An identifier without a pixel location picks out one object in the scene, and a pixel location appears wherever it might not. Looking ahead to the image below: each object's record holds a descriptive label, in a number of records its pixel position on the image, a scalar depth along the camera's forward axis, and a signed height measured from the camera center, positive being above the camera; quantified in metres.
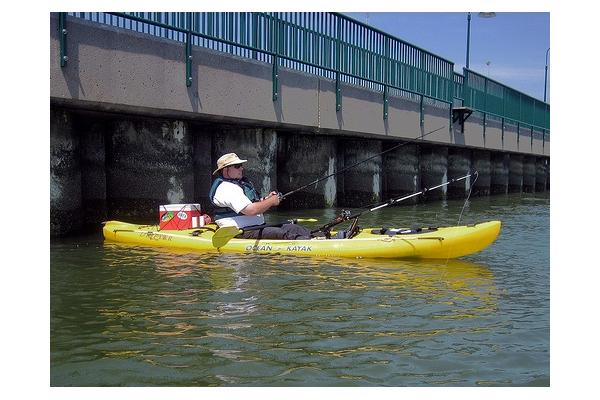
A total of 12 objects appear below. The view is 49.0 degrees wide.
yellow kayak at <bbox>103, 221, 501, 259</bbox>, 8.12 -0.76
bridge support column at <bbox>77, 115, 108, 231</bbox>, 11.17 +0.25
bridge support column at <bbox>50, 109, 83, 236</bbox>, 9.84 +0.13
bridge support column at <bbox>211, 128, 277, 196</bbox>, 13.82 +0.72
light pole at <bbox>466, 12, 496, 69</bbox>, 23.83 +5.73
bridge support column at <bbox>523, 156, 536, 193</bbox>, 37.25 +0.50
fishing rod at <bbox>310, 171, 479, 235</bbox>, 8.35 -0.45
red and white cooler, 9.48 -0.48
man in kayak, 8.44 -0.26
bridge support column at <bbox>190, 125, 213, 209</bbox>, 13.39 +0.43
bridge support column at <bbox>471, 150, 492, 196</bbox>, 28.45 +0.53
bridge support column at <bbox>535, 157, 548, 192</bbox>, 39.41 +0.54
